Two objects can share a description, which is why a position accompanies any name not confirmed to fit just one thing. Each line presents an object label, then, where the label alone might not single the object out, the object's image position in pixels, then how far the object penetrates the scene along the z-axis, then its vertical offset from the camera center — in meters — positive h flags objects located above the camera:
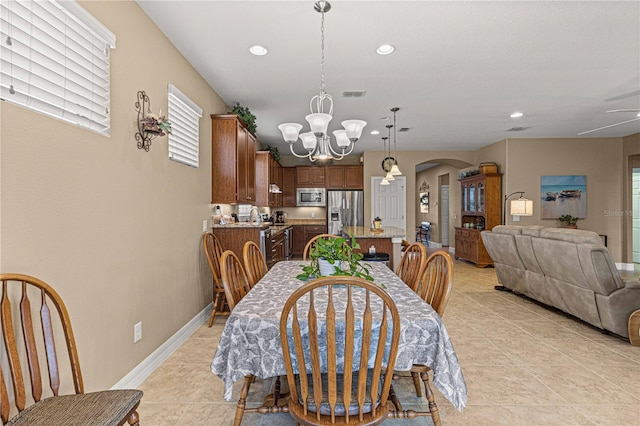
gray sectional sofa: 3.11 -0.65
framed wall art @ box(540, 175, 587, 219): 7.00 +0.32
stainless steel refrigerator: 8.26 +0.04
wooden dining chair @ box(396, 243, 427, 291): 2.37 -0.40
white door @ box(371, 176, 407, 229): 8.22 +0.23
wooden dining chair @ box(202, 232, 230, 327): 3.61 -0.56
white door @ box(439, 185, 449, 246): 10.87 -0.17
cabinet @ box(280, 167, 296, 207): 8.45 +0.63
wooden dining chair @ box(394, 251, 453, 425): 1.71 -0.46
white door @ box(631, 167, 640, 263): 7.03 -0.05
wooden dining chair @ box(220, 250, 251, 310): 1.97 -0.41
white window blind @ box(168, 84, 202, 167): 3.05 +0.80
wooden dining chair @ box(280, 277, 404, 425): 1.33 -0.62
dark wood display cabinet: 7.18 -0.04
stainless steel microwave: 8.45 +0.36
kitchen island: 4.64 -0.41
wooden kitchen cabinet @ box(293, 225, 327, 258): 8.09 -0.49
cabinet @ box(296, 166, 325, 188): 8.41 +0.89
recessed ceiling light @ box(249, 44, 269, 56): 3.08 +1.45
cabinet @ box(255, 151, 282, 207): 6.22 +0.62
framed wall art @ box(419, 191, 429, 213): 12.34 +0.35
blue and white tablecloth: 1.56 -0.62
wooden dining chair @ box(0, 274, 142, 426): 1.23 -0.66
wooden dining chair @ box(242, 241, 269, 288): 2.45 -0.40
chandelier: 2.60 +0.67
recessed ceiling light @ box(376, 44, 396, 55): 3.07 +1.46
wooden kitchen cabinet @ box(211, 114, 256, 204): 4.08 +0.64
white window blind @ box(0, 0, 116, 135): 1.50 +0.75
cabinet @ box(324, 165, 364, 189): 8.39 +0.84
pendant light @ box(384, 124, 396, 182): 5.87 +0.64
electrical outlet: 2.41 -0.83
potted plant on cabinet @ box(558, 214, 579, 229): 6.83 -0.20
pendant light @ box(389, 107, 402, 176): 4.96 +1.46
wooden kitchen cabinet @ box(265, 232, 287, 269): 4.57 -0.53
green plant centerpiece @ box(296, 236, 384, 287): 2.14 -0.29
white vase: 2.21 -0.36
